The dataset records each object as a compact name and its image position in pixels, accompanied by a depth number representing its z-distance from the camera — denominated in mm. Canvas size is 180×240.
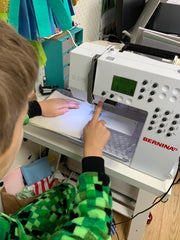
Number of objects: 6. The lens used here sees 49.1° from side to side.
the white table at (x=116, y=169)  742
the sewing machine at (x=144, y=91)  574
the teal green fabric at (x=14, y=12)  762
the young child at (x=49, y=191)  345
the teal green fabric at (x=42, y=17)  800
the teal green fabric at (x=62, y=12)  836
